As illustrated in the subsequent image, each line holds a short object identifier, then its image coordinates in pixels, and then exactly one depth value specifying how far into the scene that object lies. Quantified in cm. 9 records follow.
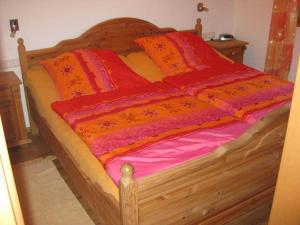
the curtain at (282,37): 342
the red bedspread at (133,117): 195
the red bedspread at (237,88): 242
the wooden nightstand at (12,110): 278
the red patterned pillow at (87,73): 269
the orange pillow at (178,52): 321
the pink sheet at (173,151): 169
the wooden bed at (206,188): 148
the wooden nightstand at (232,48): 389
